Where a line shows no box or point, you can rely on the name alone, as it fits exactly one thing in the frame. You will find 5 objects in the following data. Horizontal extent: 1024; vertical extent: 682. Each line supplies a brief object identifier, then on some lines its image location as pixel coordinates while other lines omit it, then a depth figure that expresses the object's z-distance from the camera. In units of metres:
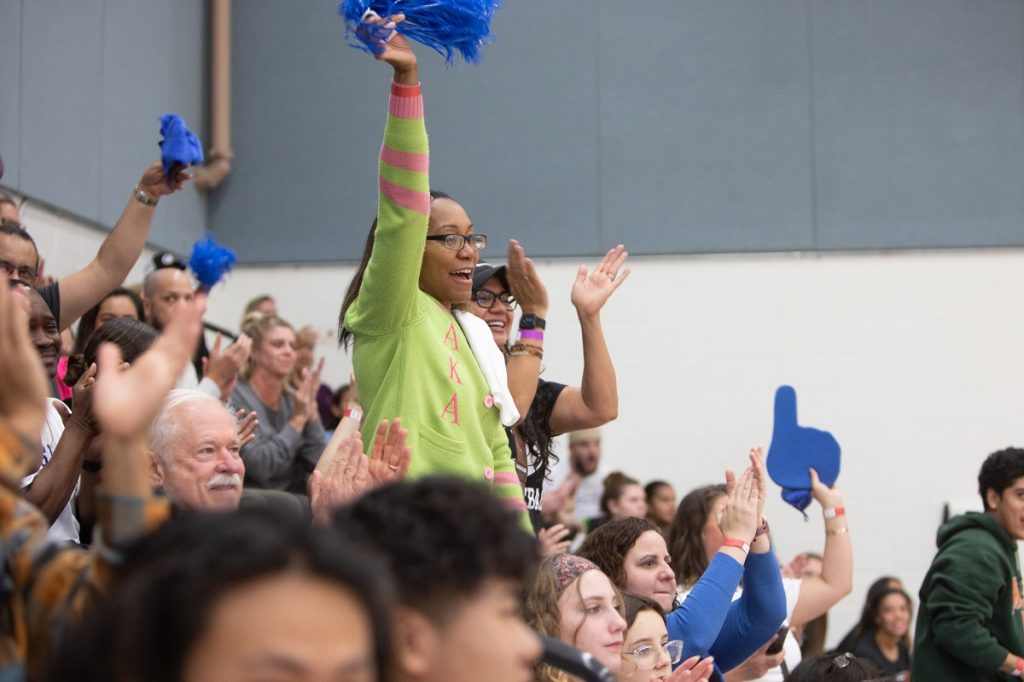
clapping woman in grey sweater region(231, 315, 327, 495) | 9.31
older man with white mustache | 4.80
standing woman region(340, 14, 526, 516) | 4.63
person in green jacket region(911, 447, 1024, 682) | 7.97
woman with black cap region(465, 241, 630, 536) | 6.29
